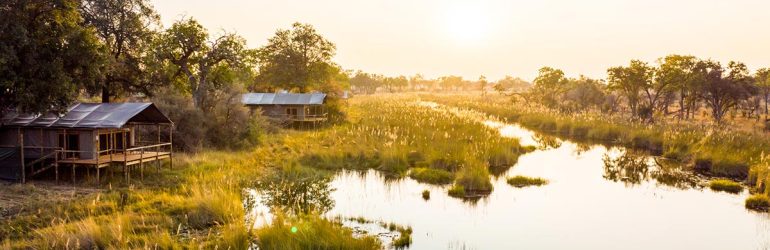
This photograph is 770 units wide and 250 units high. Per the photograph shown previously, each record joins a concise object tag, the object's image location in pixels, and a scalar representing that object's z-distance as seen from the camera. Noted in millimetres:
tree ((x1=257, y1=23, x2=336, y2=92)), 48281
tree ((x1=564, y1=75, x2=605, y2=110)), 57500
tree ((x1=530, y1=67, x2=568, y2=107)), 59531
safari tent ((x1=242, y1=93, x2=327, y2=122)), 38719
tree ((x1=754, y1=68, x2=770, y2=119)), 44750
